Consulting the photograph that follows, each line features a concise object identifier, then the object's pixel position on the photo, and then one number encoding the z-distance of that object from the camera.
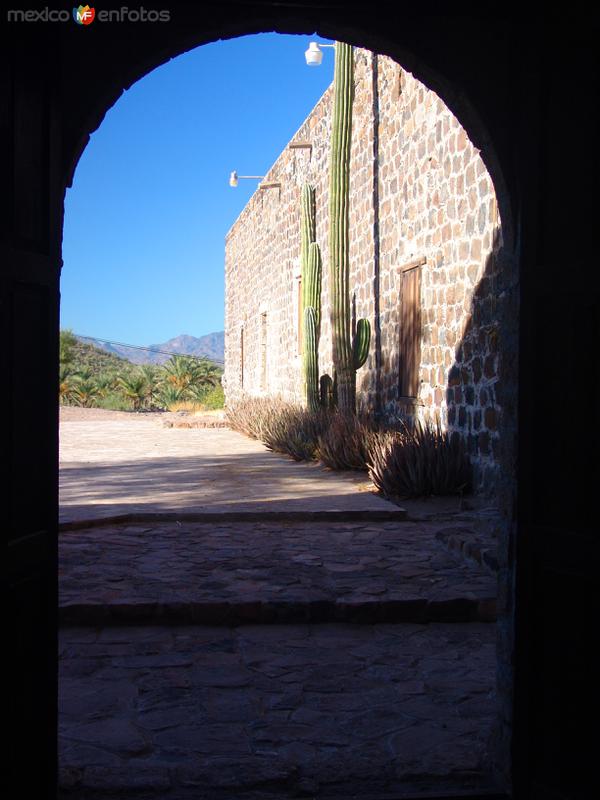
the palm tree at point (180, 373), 30.75
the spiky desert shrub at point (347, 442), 9.65
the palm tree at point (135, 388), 30.59
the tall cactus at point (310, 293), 12.86
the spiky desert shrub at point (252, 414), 14.80
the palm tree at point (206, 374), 32.06
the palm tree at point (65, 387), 29.70
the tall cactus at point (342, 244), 10.82
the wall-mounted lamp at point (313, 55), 15.41
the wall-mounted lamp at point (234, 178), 20.06
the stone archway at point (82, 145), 2.44
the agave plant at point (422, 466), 7.61
